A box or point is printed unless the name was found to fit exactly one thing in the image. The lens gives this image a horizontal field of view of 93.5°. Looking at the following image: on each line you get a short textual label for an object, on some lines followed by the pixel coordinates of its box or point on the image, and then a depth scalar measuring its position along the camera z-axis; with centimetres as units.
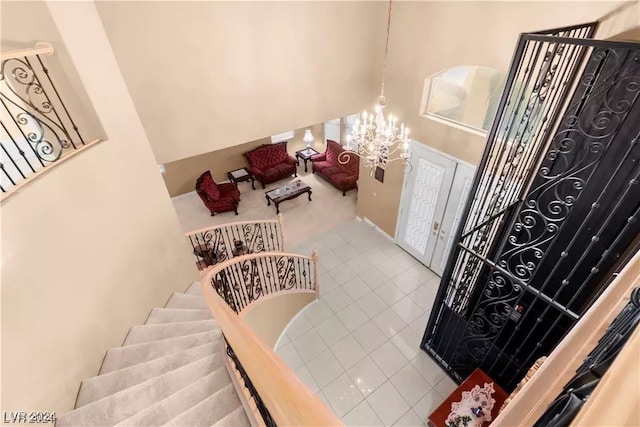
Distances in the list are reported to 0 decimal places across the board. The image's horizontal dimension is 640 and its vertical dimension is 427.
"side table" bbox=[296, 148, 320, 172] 1007
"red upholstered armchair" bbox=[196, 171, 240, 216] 804
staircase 224
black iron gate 243
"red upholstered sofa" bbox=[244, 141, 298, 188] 924
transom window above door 428
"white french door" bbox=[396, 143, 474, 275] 479
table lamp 1066
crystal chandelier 348
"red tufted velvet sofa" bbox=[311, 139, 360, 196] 859
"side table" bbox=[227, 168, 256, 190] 917
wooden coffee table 807
